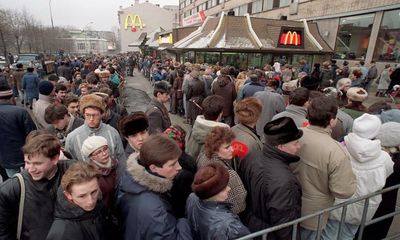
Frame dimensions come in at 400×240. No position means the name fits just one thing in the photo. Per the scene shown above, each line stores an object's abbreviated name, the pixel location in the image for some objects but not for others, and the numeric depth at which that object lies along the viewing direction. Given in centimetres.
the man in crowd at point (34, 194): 201
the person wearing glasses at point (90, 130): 315
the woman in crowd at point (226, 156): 226
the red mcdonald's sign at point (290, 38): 1498
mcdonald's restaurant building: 1424
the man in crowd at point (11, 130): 374
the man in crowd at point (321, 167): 226
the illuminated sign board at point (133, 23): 6512
